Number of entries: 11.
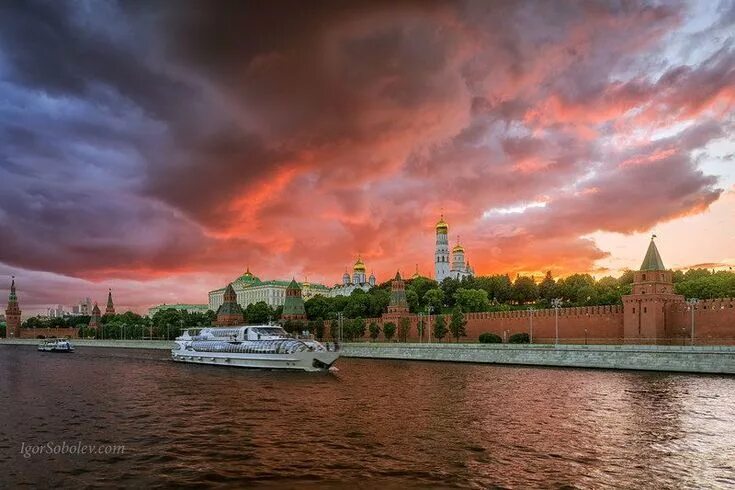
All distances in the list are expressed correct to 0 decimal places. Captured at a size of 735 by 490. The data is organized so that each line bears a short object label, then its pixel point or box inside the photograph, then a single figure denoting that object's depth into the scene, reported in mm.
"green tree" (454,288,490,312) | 97750
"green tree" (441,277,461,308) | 114681
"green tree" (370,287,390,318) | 96188
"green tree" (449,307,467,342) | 68312
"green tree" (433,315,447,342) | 69812
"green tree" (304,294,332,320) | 98750
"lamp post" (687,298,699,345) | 47972
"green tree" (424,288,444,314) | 103125
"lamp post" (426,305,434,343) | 71650
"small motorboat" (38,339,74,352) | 93875
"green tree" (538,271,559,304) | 106312
